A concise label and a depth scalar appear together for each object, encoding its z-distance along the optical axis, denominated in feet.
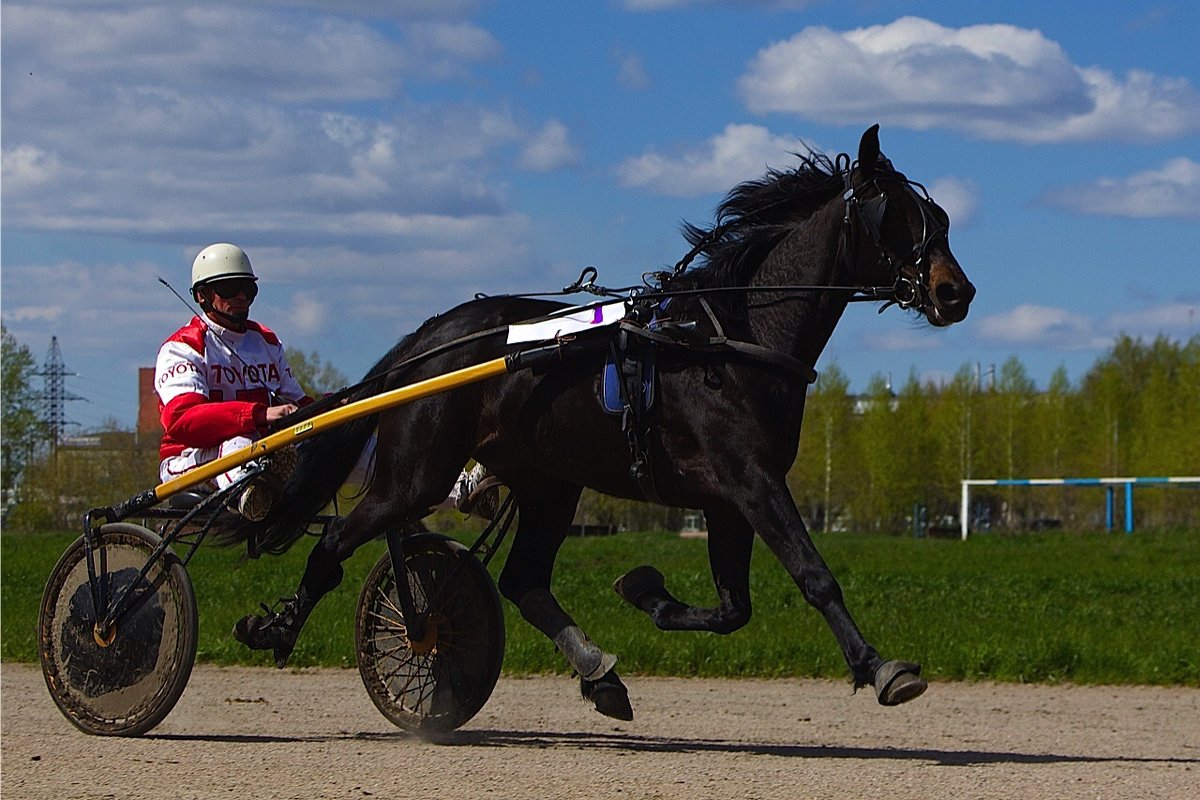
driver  54.80
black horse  48.60
